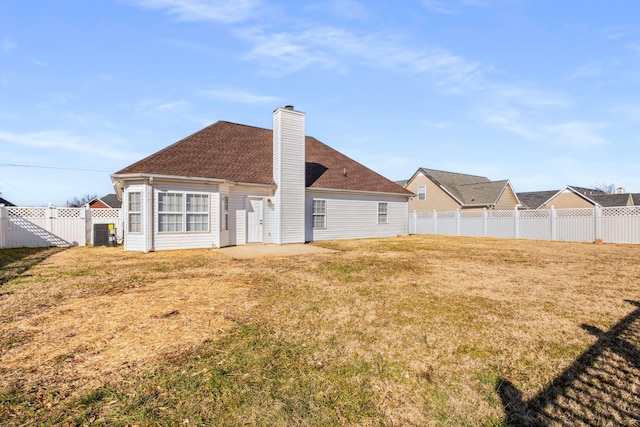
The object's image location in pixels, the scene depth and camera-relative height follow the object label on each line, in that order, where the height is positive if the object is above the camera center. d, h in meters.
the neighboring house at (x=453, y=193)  28.33 +2.12
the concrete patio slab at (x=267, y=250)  11.39 -1.51
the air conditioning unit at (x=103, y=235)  14.46 -1.05
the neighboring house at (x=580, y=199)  29.47 +1.59
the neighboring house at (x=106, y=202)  42.82 +1.62
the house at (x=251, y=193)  12.32 +1.01
